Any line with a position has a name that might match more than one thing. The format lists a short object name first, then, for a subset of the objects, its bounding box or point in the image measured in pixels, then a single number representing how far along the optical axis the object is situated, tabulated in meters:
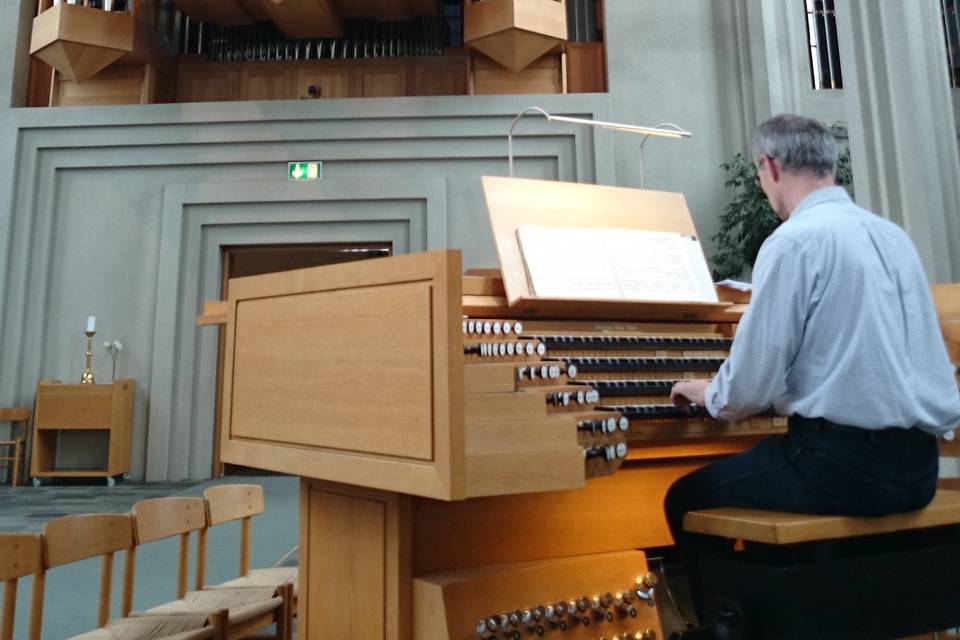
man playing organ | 1.32
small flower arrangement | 6.35
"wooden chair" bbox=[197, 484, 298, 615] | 2.44
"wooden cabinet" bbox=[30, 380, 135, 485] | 6.03
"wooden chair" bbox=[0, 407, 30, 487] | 6.04
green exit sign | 6.57
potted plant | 5.72
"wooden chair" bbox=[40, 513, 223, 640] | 1.78
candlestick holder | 6.21
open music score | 2.17
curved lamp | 3.15
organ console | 1.25
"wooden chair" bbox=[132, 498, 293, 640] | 2.01
